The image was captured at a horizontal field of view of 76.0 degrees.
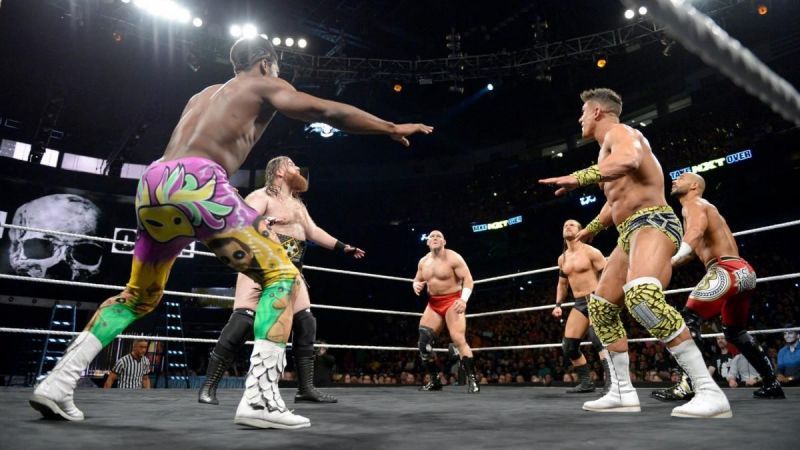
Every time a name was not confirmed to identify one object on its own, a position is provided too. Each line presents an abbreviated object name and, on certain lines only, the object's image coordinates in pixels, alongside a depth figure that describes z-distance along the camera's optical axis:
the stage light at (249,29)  11.09
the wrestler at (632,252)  2.25
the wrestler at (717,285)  3.13
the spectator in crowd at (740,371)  6.33
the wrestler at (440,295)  4.86
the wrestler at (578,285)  4.47
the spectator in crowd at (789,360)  5.78
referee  5.67
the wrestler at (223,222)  1.79
